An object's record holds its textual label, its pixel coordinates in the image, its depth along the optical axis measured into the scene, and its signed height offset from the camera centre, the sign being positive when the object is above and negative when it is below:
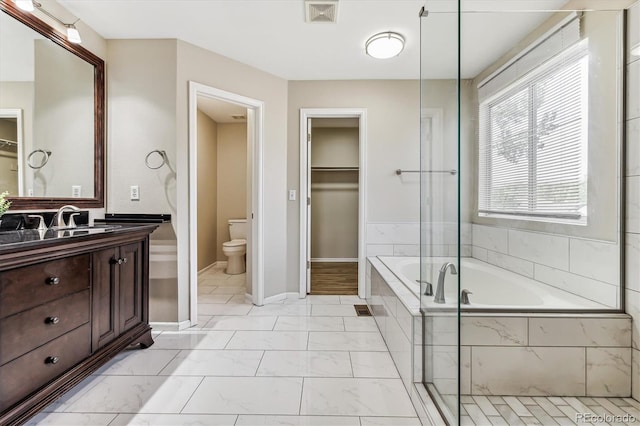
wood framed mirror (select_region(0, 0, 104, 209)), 1.71 +0.63
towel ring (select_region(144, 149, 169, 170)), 2.42 +0.41
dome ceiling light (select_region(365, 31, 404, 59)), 2.40 +1.40
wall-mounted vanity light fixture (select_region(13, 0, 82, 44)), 1.71 +1.20
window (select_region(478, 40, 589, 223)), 1.72 +0.46
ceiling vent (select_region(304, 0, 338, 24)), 1.98 +1.41
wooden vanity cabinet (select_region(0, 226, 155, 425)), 1.21 -0.52
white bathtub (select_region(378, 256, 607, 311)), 1.43 -0.49
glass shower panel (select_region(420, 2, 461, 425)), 1.21 -0.01
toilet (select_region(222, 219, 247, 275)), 4.11 -0.52
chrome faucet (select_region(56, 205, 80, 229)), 1.86 -0.04
